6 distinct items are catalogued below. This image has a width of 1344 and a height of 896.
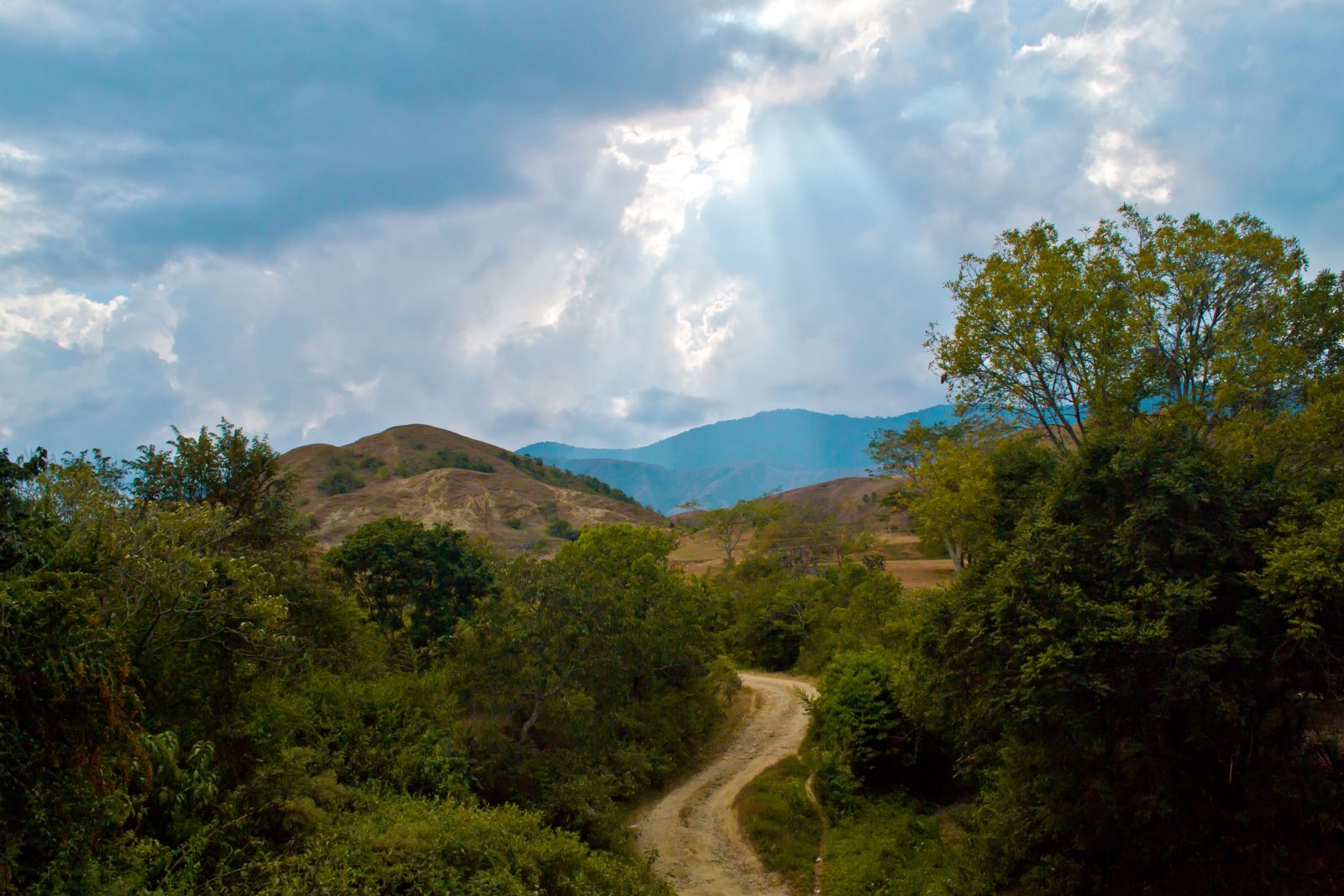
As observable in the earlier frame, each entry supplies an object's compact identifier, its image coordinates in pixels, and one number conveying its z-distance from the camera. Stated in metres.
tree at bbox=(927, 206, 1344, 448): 15.53
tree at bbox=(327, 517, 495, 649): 27.56
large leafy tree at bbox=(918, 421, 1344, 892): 10.60
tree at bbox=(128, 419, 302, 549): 20.66
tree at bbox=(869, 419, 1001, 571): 16.45
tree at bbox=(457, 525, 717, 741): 19.70
